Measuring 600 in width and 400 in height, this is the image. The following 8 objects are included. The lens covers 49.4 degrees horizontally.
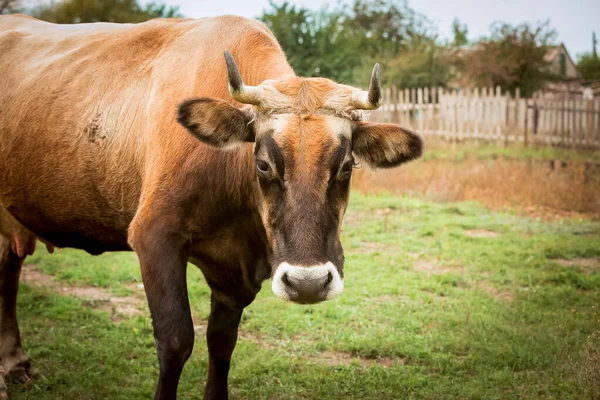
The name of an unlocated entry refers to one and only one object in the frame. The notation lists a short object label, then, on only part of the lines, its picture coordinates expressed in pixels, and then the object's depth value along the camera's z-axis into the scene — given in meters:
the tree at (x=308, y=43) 26.86
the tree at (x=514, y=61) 27.80
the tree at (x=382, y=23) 45.28
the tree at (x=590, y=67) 44.47
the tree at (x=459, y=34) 43.31
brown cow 3.29
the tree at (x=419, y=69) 31.83
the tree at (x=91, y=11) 22.16
